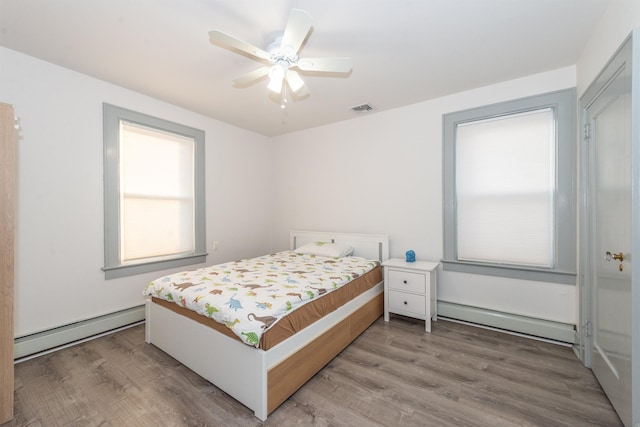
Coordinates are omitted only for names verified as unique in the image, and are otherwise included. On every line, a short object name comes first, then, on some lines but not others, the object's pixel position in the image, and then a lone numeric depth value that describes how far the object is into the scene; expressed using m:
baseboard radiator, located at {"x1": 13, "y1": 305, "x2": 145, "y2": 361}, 2.23
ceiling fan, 1.57
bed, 1.66
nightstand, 2.77
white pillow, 3.46
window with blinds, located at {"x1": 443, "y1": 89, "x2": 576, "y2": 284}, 2.49
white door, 1.48
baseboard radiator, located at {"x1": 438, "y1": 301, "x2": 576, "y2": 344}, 2.48
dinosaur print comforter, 1.70
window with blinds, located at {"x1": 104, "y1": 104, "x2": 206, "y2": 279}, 2.75
